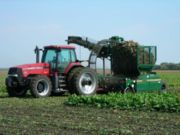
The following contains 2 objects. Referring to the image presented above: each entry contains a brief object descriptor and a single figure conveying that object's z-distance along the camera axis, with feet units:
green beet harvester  76.38
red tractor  70.49
